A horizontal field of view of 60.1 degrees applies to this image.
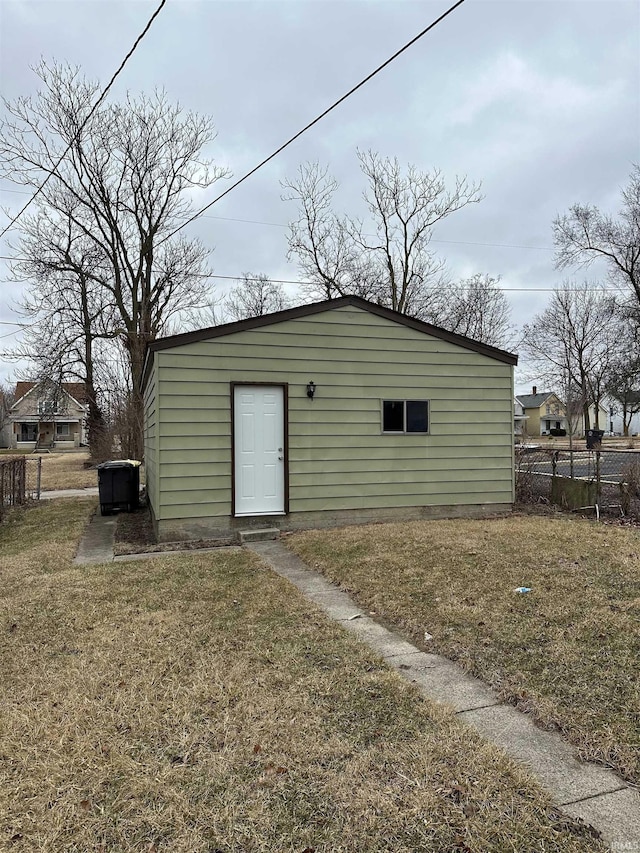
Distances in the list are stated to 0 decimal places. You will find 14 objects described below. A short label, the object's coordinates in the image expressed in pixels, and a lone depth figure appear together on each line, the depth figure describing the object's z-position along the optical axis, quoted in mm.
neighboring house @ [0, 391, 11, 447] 44288
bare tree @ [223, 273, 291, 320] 31062
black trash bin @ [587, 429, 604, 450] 27812
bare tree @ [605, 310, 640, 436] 28672
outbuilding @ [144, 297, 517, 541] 7711
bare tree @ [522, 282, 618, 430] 37156
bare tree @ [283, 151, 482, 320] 23250
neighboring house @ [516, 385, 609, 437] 60906
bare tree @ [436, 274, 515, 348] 27828
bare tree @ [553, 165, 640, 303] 27770
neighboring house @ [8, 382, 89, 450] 41950
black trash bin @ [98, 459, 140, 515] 10719
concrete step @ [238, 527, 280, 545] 7629
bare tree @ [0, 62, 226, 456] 19906
